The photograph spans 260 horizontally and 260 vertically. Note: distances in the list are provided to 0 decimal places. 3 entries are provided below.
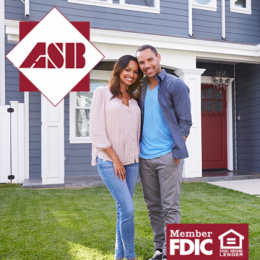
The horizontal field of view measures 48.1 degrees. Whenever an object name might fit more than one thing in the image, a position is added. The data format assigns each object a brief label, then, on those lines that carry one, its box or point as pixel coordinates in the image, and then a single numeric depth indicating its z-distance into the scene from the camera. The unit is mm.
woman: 2029
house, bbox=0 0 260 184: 5816
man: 2113
